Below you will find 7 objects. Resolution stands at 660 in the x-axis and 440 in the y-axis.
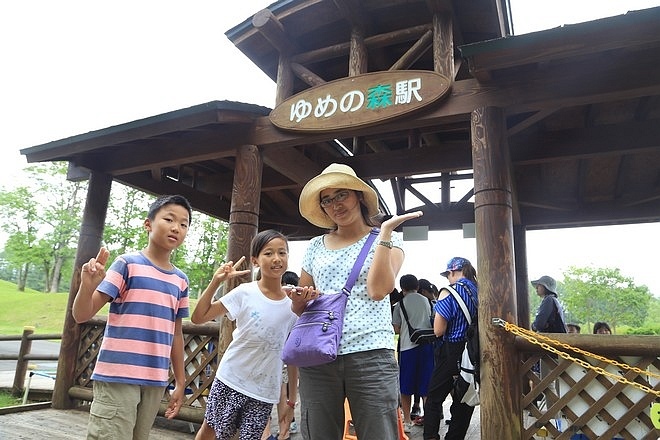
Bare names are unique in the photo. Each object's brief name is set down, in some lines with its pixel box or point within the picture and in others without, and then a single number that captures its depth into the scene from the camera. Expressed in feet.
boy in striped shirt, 6.43
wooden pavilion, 10.31
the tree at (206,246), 79.56
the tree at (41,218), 89.56
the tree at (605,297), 137.39
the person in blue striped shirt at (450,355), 12.41
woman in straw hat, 5.79
